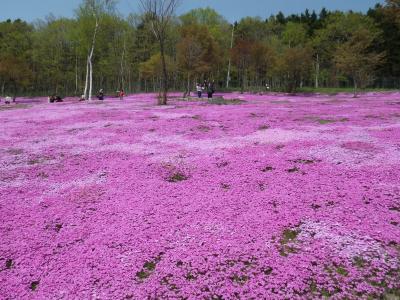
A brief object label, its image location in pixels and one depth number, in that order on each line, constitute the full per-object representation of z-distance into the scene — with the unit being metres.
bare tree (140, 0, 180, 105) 40.09
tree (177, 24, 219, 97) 60.13
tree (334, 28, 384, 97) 59.09
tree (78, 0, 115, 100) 58.41
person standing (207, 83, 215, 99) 47.47
